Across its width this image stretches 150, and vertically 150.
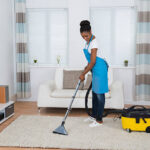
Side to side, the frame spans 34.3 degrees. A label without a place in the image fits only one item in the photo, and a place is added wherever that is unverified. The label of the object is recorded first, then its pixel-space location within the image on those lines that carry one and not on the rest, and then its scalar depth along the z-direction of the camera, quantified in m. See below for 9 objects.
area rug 2.63
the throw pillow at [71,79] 4.30
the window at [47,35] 4.95
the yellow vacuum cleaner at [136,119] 2.95
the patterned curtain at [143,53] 4.45
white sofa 3.87
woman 3.04
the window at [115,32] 4.76
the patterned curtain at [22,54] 4.73
